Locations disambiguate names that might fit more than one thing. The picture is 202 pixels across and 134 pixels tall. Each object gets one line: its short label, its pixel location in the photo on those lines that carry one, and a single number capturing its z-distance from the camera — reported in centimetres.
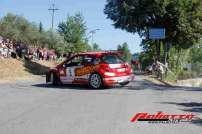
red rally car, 2161
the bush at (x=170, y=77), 4278
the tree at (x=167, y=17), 4350
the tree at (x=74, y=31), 6228
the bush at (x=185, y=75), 7582
